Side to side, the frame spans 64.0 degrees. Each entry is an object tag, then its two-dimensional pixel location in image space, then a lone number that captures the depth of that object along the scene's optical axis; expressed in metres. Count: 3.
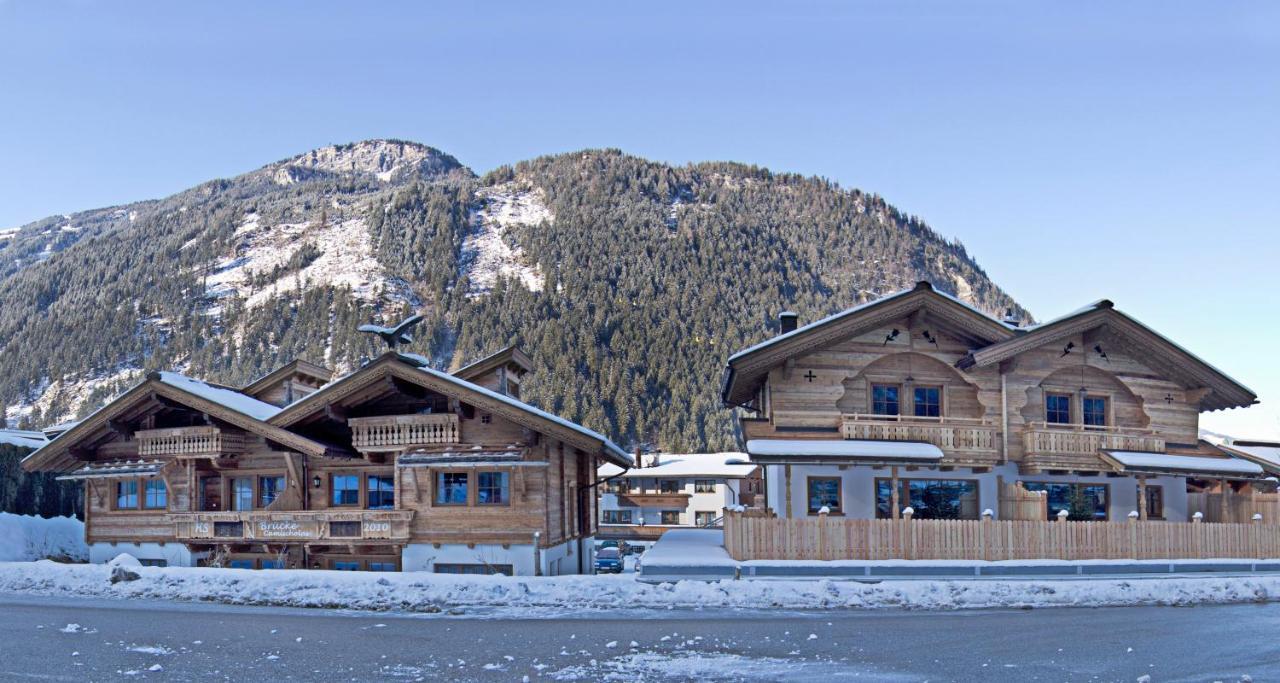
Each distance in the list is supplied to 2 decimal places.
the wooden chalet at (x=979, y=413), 29.31
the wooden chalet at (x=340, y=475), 26.98
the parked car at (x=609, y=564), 44.47
